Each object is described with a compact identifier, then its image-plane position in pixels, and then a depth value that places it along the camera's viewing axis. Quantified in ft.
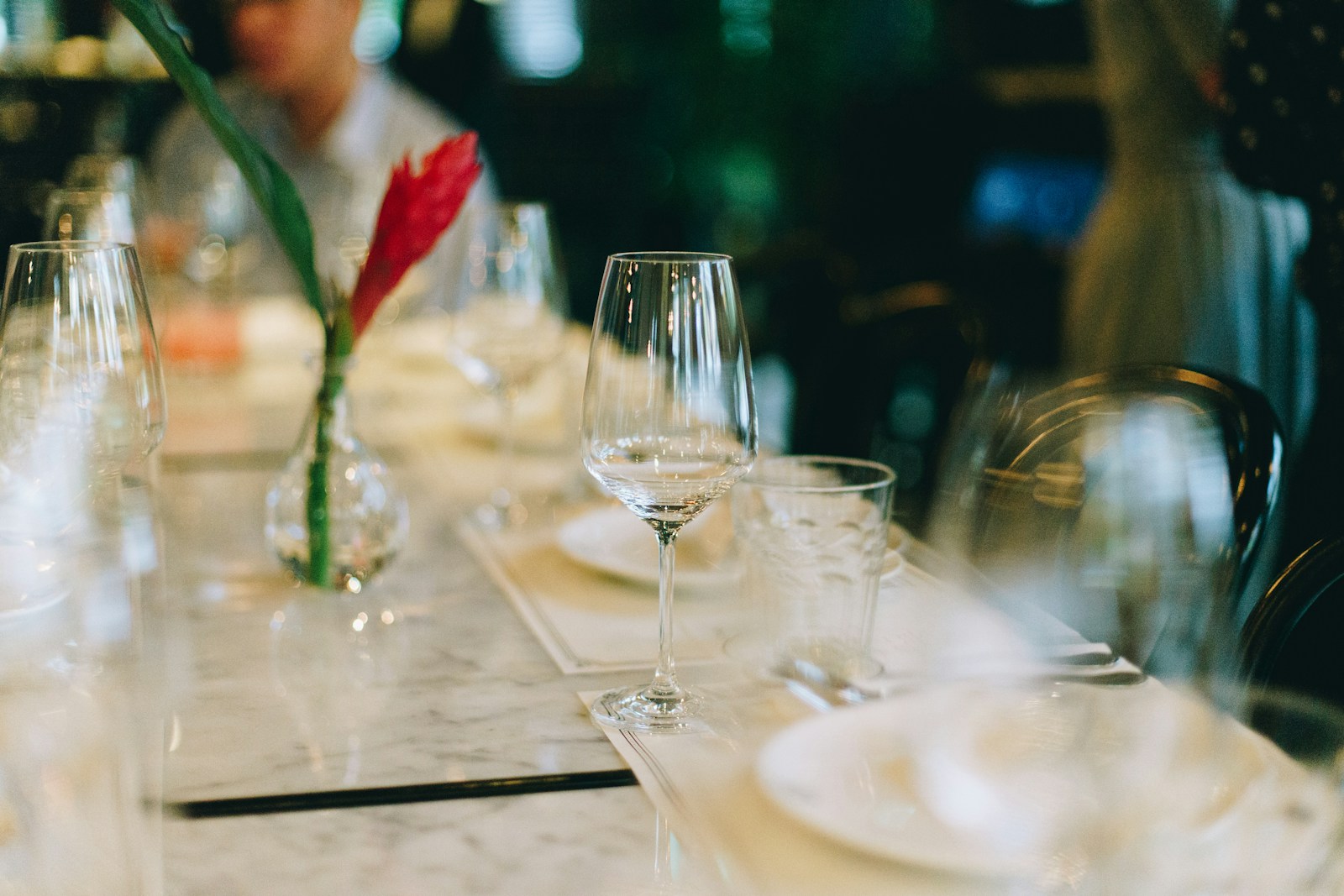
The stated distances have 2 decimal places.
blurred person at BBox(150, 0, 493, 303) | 6.70
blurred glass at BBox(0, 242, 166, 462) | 2.71
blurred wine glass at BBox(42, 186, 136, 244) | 4.64
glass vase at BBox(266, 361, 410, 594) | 3.40
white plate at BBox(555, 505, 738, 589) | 3.44
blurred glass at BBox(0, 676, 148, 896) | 1.63
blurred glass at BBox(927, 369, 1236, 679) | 1.93
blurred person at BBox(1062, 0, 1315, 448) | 6.95
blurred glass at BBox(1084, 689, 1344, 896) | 1.25
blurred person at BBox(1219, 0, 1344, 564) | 5.12
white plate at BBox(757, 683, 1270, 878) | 1.51
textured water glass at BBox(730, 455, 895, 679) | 2.80
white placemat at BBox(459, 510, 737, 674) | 2.99
